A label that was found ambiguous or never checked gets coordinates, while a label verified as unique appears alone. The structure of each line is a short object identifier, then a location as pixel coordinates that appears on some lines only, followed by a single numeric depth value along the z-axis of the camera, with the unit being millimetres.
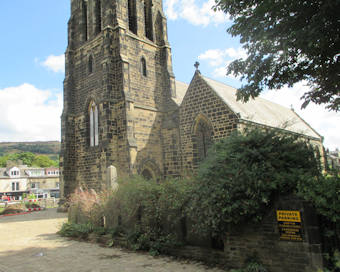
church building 18500
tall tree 7586
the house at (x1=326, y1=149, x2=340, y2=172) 88225
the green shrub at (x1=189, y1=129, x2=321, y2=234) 6699
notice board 6221
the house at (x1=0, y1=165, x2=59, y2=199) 61719
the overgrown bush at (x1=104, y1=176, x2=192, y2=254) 8578
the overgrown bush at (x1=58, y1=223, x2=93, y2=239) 11650
